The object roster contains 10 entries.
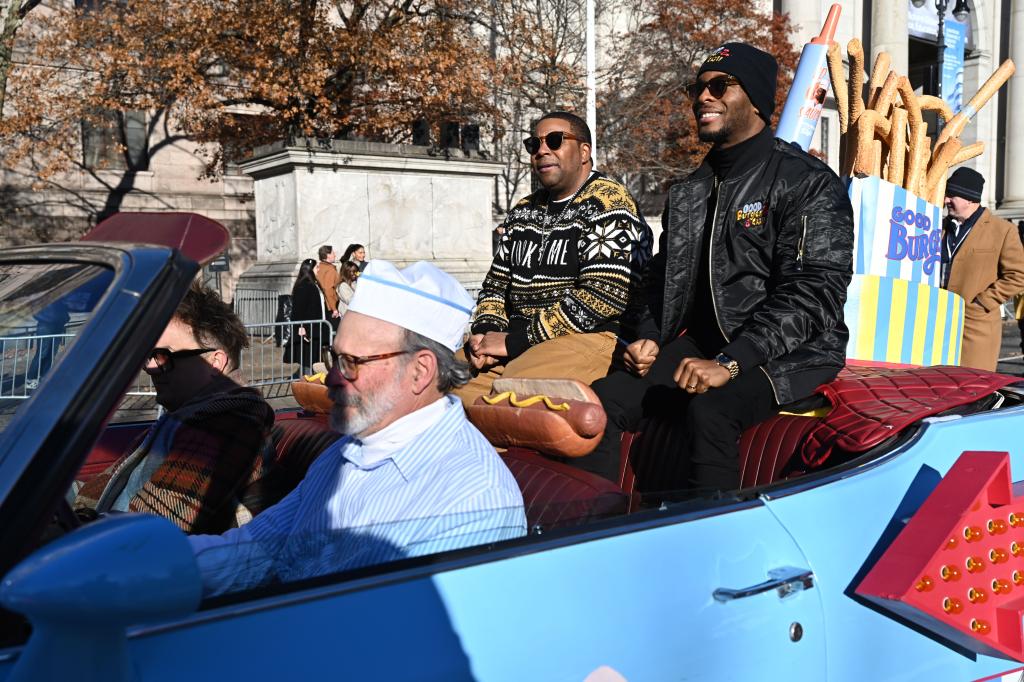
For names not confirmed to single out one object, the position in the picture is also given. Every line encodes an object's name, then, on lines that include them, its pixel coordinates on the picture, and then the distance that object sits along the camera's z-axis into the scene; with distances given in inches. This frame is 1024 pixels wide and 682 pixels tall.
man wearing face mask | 100.0
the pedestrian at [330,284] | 491.2
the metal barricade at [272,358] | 373.4
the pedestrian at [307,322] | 396.5
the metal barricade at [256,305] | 573.0
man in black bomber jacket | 111.1
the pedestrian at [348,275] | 450.9
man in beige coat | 256.7
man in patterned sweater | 141.6
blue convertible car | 47.6
